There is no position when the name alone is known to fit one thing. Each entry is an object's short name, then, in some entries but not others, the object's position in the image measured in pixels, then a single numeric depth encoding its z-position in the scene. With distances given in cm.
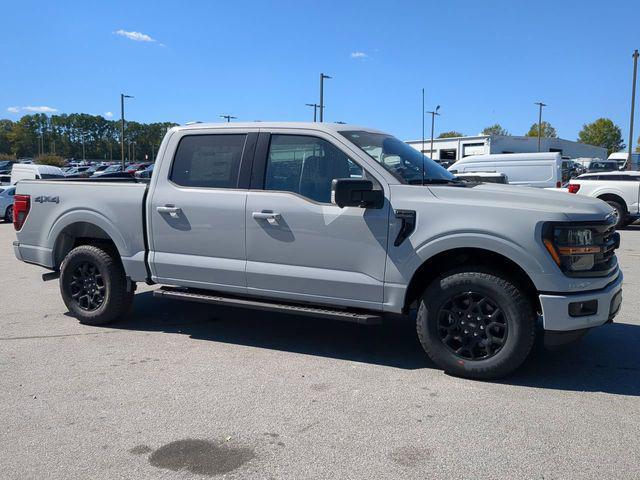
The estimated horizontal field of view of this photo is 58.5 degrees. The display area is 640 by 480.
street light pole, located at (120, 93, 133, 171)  4753
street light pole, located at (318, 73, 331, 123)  3466
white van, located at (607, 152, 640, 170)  4783
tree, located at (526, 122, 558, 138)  12178
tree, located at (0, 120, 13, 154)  13288
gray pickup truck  422
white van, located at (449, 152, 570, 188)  1945
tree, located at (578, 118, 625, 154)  10581
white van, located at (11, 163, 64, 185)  2722
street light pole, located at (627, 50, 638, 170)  3603
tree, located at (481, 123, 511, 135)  13181
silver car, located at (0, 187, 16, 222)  2116
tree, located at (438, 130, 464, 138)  12998
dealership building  6372
